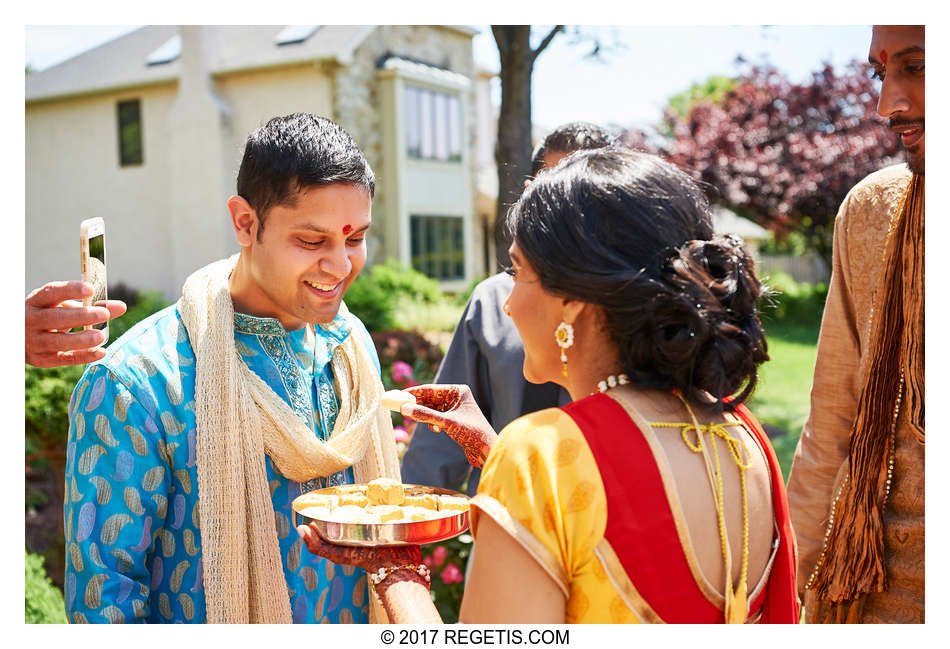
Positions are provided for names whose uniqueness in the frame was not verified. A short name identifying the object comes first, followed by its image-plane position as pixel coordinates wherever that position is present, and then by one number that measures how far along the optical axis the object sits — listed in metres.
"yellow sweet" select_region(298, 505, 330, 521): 1.78
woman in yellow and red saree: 1.47
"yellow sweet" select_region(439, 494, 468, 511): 1.96
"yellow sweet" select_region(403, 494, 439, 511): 1.97
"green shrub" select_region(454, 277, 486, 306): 12.77
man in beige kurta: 2.26
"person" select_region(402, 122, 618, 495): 2.97
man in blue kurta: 1.85
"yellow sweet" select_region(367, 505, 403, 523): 1.81
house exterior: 14.24
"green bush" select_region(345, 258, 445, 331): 11.43
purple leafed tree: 14.91
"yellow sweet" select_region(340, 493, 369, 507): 1.93
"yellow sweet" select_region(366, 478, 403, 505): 1.92
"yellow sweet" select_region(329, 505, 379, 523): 1.75
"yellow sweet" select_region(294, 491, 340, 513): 1.89
